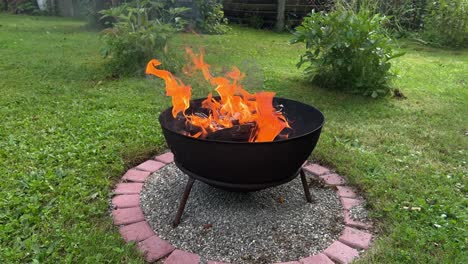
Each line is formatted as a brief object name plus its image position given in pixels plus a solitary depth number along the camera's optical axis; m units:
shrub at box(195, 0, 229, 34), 8.16
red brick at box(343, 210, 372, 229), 2.22
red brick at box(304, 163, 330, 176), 2.80
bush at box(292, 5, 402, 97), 4.19
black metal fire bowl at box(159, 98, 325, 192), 1.94
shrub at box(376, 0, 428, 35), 8.20
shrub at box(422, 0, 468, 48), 7.43
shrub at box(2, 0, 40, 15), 10.20
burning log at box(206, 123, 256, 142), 2.10
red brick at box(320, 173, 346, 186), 2.68
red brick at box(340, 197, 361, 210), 2.41
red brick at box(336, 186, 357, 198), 2.53
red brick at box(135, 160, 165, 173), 2.78
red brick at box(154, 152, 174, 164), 2.90
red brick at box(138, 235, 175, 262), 1.95
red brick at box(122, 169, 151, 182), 2.65
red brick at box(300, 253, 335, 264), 1.93
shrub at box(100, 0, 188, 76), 4.79
